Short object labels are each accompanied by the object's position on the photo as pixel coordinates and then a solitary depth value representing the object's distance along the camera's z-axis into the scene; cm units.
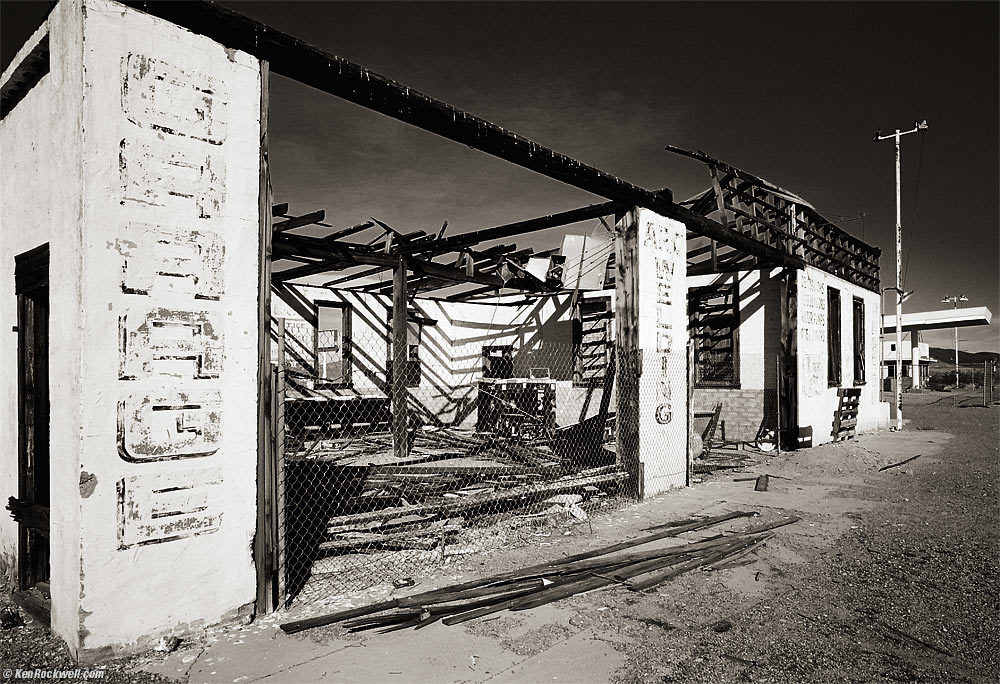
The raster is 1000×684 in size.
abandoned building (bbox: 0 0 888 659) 390
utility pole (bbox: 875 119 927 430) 2127
